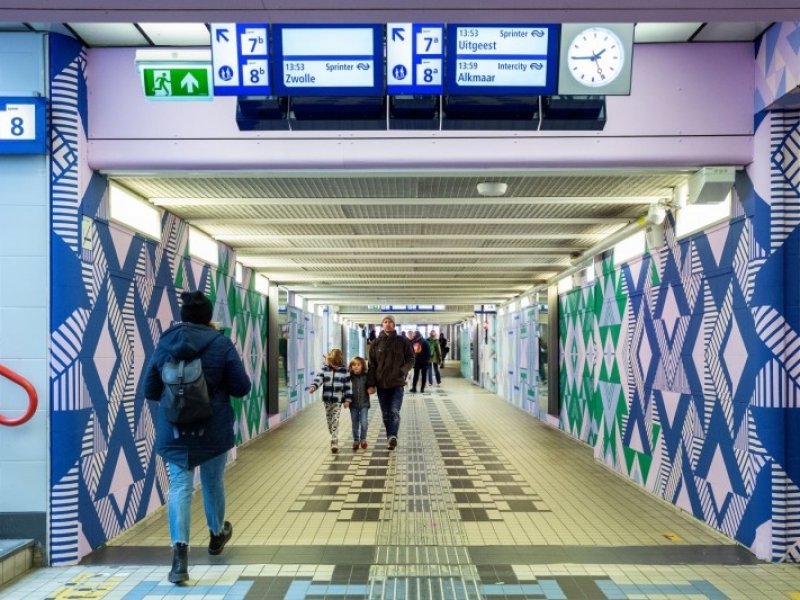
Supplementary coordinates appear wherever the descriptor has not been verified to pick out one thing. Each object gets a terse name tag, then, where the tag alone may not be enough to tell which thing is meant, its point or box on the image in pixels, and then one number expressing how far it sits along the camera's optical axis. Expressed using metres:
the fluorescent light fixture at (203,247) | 7.79
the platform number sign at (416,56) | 4.05
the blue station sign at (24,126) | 4.73
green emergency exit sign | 4.58
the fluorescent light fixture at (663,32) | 4.77
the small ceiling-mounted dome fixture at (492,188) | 6.03
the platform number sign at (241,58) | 4.05
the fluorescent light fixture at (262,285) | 12.33
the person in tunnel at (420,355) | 21.78
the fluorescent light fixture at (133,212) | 5.54
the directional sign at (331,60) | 4.04
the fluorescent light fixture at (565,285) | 11.97
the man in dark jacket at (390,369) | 9.60
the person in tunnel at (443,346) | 26.70
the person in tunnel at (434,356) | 24.84
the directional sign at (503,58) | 3.99
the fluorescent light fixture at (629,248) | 7.50
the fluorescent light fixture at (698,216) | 5.37
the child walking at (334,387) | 9.55
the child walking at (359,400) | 9.75
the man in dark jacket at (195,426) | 4.34
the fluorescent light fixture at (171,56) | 4.55
